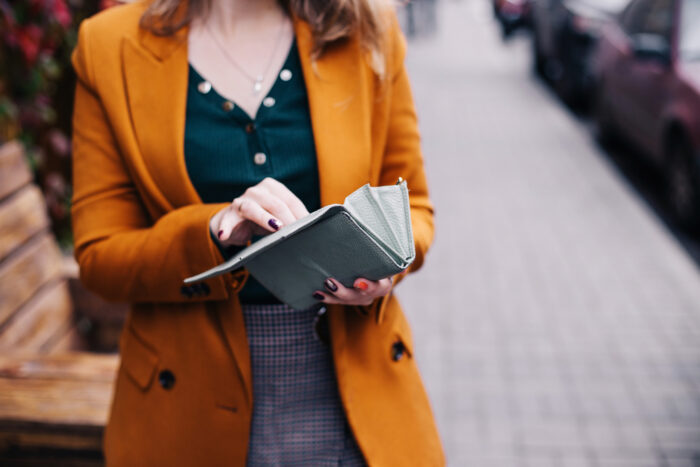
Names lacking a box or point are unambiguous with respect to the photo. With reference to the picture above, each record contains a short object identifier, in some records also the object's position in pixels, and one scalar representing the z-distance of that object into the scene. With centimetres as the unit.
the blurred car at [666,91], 525
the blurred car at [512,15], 1480
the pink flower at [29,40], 346
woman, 142
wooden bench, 221
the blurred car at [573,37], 876
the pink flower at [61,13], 355
